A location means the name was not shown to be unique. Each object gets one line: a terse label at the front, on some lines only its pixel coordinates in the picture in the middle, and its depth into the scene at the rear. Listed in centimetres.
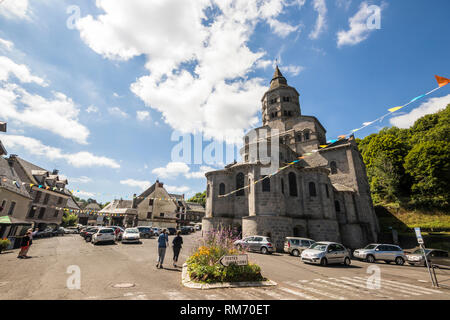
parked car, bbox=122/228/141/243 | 1878
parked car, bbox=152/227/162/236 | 2944
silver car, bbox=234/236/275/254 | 1711
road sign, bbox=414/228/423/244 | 911
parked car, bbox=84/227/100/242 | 2100
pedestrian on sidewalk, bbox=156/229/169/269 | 953
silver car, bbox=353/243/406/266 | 1641
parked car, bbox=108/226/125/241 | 2112
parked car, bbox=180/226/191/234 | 3666
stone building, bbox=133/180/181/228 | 4116
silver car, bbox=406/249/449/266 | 1529
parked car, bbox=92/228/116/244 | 1791
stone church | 2270
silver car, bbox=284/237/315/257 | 1745
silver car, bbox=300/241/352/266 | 1283
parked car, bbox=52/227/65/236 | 2905
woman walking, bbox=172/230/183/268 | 1033
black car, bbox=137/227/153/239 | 2603
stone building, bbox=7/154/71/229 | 2767
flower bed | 754
